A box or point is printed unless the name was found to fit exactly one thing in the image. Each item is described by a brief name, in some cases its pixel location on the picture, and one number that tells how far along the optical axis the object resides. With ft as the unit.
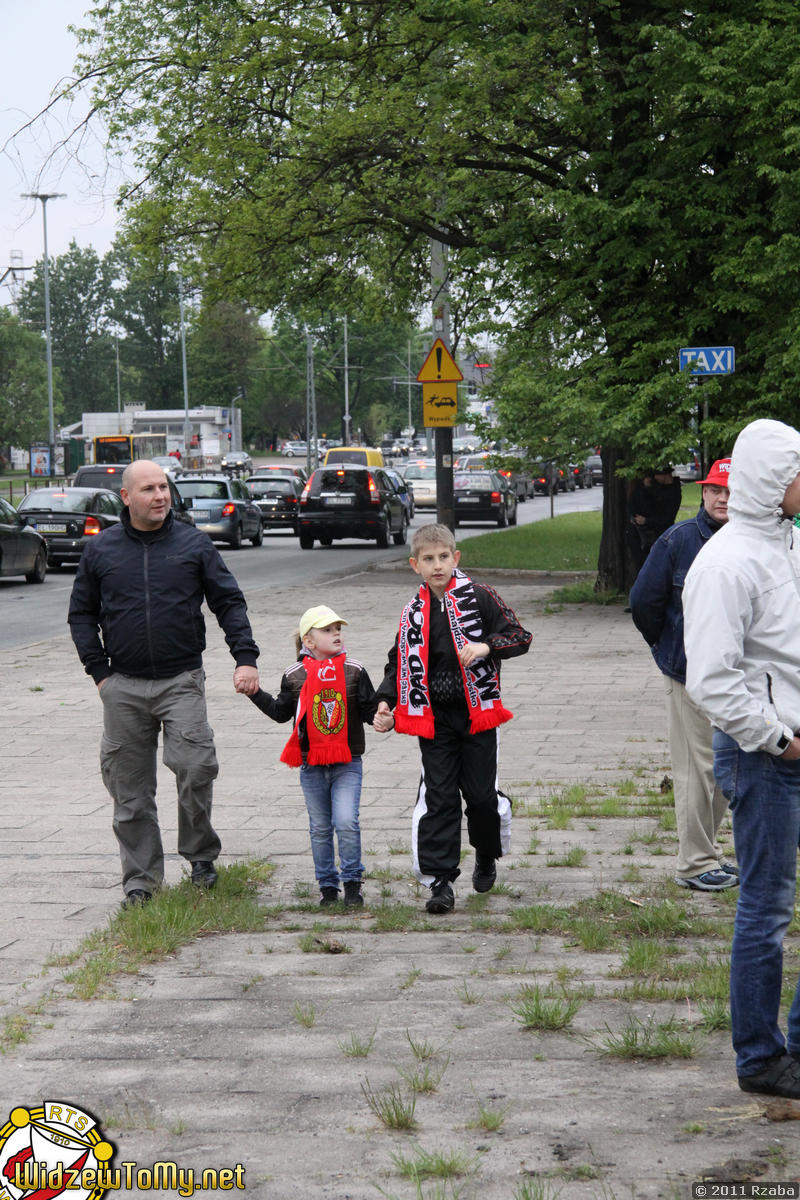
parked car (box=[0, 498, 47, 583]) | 82.48
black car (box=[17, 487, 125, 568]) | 92.43
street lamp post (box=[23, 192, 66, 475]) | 214.12
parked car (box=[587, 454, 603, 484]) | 273.25
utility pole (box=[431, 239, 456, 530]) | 74.23
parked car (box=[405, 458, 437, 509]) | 176.86
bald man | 20.57
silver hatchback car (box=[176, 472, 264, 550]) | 112.78
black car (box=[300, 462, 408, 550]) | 111.24
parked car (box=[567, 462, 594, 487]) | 258.61
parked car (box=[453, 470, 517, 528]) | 140.46
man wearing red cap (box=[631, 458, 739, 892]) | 21.39
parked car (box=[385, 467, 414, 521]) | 132.79
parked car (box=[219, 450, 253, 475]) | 292.61
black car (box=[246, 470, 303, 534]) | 138.51
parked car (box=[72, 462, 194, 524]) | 124.88
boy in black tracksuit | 20.20
